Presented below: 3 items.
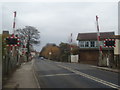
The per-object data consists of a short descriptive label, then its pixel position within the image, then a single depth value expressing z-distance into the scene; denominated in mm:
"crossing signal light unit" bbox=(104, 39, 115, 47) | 12309
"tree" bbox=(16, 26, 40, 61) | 30043
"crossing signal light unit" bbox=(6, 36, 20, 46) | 7801
